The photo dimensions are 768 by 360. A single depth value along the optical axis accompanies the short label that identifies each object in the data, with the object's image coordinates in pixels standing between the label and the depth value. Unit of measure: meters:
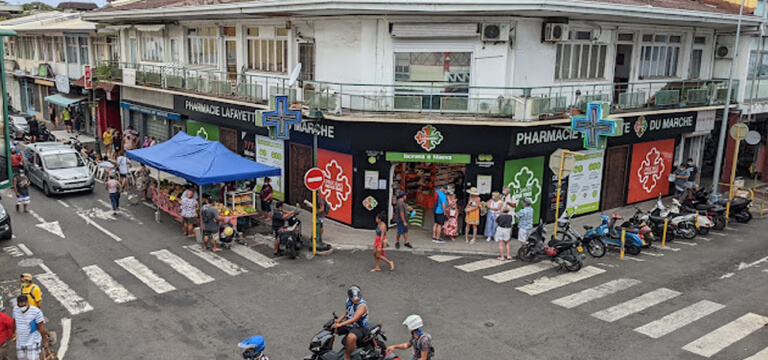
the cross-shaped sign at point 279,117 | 17.28
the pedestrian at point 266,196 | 20.31
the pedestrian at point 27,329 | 9.84
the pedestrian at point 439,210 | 17.98
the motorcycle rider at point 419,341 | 9.04
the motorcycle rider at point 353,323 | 9.70
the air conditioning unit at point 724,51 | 24.11
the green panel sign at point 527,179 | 18.64
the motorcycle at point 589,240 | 16.47
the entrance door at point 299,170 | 21.11
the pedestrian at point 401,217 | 17.27
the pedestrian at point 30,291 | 10.83
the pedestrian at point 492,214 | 17.97
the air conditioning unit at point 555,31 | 17.88
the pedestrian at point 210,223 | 16.81
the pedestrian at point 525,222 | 17.53
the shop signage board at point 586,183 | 20.58
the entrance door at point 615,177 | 21.77
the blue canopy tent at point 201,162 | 18.39
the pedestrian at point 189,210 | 18.00
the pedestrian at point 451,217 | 18.17
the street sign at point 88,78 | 30.73
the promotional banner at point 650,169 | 22.73
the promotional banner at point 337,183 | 19.31
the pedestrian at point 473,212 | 18.19
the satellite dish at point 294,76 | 18.41
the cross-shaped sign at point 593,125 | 17.42
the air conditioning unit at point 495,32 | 17.36
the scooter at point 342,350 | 9.59
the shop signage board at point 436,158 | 18.12
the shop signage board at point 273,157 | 22.22
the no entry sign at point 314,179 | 16.34
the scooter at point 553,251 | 15.63
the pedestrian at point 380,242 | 15.20
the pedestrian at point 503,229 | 16.41
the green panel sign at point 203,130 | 25.59
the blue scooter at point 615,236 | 17.05
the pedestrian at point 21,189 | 20.02
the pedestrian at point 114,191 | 20.14
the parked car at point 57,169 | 22.91
